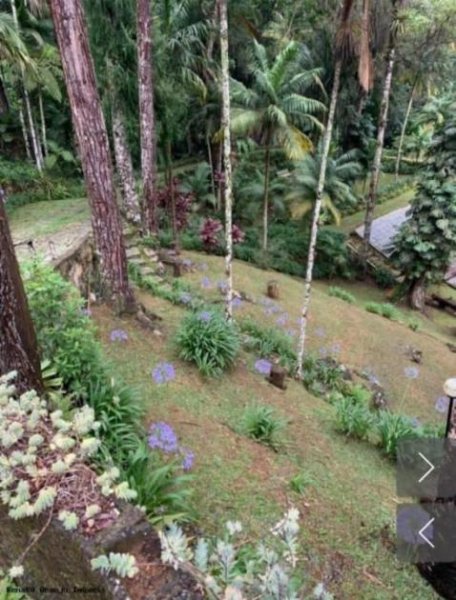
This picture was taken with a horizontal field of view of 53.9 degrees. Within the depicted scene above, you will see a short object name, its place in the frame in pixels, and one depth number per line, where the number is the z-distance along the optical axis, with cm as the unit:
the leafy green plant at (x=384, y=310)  1235
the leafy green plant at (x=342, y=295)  1289
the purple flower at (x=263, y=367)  687
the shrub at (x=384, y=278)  1575
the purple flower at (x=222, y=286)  1017
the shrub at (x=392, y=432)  548
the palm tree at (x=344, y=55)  573
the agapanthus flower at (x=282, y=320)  959
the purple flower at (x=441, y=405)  804
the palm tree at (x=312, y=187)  1481
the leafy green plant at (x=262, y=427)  503
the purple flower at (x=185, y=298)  859
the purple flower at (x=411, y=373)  899
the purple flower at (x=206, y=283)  1018
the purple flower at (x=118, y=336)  597
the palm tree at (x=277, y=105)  1266
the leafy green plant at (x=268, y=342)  795
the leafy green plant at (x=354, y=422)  569
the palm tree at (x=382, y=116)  1219
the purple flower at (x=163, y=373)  555
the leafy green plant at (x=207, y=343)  623
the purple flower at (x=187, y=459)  400
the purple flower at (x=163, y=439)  406
